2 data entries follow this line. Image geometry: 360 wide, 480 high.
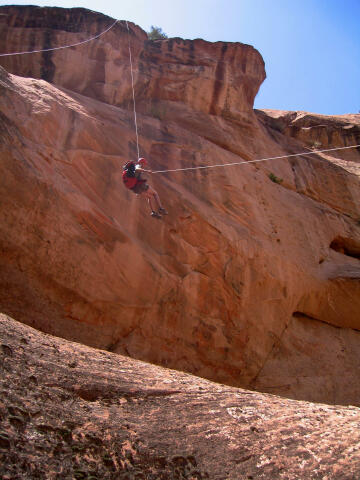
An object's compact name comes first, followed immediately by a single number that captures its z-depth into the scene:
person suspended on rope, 8.94
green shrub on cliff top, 27.34
